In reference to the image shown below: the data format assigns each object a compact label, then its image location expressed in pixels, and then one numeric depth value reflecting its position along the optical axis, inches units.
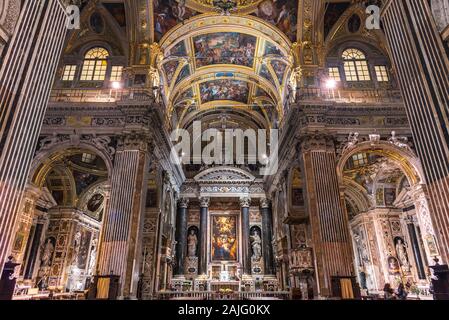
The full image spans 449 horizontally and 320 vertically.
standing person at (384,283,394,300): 479.5
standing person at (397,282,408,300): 496.1
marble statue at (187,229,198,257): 959.3
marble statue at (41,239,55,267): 669.3
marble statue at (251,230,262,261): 956.0
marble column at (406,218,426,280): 656.5
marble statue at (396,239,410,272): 676.1
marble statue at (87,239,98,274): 812.6
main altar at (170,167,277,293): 904.3
